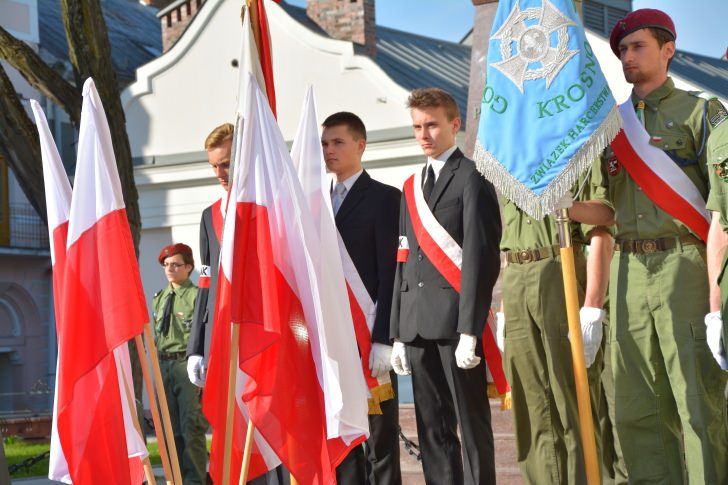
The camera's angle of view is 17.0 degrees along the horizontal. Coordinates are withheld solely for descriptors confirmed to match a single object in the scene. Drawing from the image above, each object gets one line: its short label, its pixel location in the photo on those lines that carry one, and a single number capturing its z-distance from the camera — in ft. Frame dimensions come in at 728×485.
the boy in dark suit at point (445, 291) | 36.37
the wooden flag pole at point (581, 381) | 31.88
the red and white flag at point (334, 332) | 33.95
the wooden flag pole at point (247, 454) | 33.05
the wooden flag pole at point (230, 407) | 32.75
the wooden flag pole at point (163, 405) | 33.35
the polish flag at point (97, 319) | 33.92
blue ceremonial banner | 32.80
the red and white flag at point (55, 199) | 36.19
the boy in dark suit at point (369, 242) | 39.22
